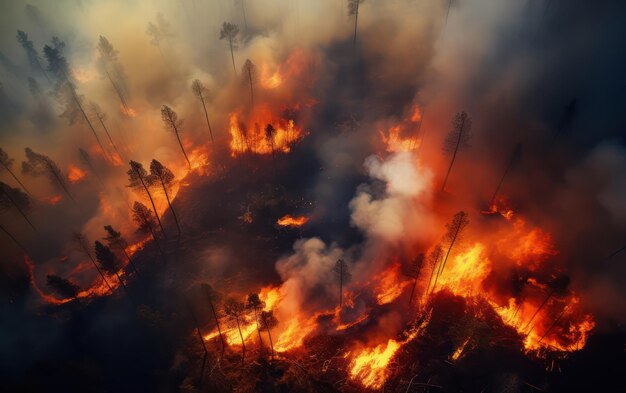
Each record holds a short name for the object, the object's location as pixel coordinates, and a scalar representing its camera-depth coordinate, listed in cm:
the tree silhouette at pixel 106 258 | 4266
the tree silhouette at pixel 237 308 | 3897
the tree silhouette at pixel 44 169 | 5909
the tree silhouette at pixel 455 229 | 3997
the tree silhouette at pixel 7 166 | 5991
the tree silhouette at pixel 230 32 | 7394
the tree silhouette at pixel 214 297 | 3928
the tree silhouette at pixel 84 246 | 4733
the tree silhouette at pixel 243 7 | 10125
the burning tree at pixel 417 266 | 4013
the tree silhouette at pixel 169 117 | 5794
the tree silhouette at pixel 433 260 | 4254
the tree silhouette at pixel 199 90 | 6450
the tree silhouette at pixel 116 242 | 4583
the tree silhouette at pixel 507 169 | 5581
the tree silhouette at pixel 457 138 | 5284
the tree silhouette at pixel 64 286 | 4152
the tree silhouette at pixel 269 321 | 3931
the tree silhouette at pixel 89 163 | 6436
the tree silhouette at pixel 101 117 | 6975
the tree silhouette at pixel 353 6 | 7361
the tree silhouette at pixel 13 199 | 5351
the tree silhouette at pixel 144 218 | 4866
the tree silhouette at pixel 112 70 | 7550
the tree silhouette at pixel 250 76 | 6700
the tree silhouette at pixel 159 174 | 4875
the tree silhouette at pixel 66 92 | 7100
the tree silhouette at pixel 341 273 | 4089
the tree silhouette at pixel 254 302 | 3681
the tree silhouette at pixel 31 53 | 8800
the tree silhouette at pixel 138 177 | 4838
